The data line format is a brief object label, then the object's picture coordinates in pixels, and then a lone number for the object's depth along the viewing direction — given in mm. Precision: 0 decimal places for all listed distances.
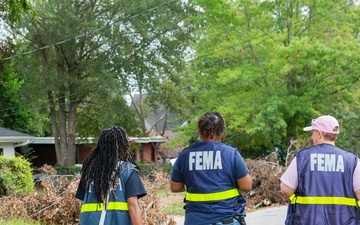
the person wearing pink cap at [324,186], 5168
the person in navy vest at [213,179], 5195
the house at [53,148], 41000
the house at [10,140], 28562
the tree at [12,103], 35406
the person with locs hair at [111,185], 4699
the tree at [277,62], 25062
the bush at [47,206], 11531
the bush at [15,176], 14453
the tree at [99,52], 33375
